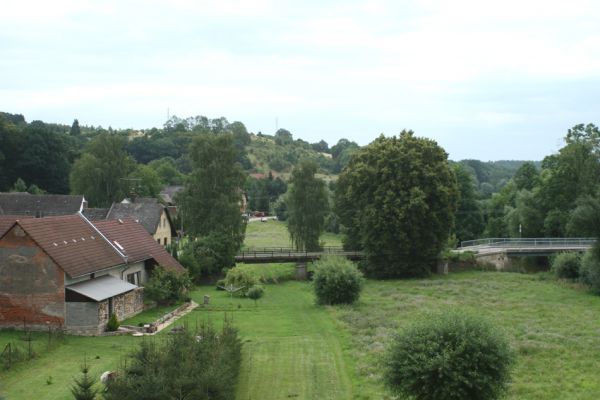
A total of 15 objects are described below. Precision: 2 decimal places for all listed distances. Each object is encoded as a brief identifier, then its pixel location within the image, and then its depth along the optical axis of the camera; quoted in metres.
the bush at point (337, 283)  42.88
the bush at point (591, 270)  49.97
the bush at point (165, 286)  40.28
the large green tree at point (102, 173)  76.00
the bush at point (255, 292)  44.72
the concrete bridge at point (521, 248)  66.00
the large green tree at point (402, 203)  58.16
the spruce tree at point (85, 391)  18.86
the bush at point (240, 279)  48.84
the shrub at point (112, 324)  32.72
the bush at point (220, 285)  51.43
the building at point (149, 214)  60.50
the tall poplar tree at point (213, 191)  58.28
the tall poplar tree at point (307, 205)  63.75
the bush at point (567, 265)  57.91
